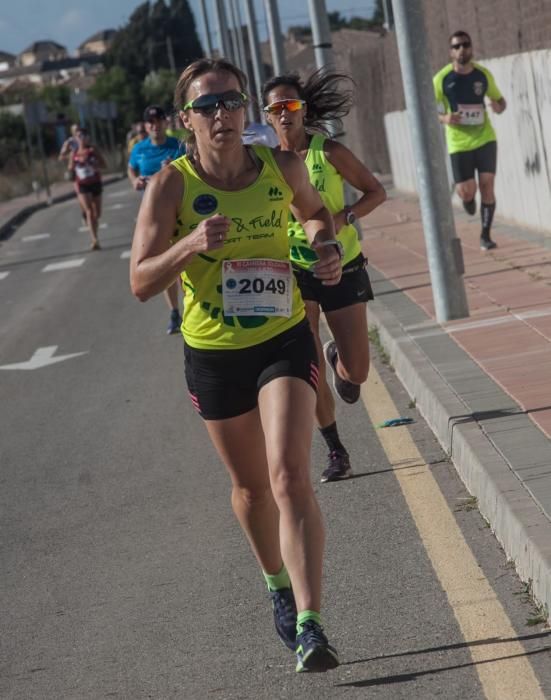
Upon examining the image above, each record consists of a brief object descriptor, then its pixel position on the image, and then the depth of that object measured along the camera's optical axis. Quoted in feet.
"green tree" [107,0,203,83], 476.54
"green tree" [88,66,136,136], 375.25
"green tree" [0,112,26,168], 286.05
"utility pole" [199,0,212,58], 190.10
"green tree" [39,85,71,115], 368.27
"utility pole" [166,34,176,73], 460.10
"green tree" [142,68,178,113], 384.45
